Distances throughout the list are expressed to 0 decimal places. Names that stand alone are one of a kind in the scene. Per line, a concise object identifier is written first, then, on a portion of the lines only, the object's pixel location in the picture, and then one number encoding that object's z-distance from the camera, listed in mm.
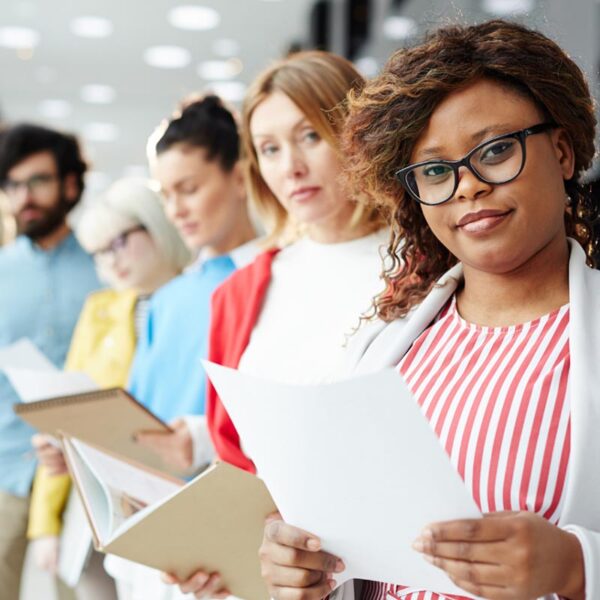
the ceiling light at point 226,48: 8594
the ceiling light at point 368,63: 5120
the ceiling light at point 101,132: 11959
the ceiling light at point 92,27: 7949
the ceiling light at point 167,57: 8812
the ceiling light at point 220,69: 9266
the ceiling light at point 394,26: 4094
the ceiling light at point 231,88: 9969
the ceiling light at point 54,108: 10815
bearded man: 2932
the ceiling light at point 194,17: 7650
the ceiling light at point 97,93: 10195
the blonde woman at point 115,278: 2725
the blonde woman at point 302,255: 1699
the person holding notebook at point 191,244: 2219
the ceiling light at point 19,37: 8250
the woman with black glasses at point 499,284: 1021
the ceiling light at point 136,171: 14469
